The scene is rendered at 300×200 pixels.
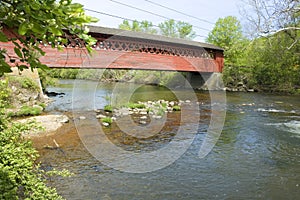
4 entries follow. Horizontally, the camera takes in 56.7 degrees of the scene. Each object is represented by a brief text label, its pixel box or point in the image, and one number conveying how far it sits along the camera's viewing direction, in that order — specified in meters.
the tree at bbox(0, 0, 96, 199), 1.13
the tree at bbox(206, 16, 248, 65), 37.66
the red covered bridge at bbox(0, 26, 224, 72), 16.74
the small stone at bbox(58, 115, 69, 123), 10.83
